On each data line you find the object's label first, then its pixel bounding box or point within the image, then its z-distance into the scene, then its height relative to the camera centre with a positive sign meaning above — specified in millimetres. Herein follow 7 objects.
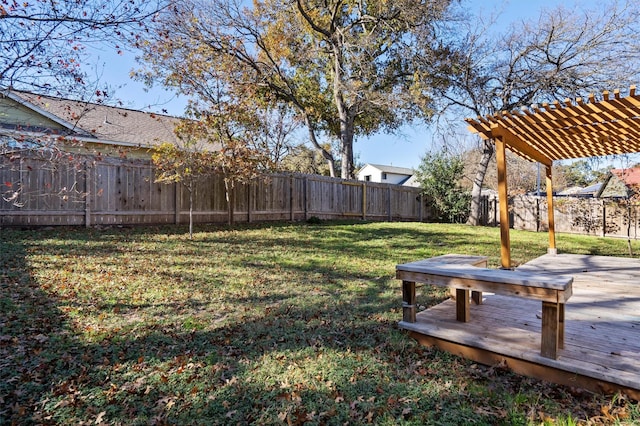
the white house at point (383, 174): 42438 +4445
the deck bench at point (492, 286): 2379 -573
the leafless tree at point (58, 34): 3154 +1687
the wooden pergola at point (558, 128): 3633 +1032
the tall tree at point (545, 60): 11125 +5221
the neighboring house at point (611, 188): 19062 +1290
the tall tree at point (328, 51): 12047 +6100
